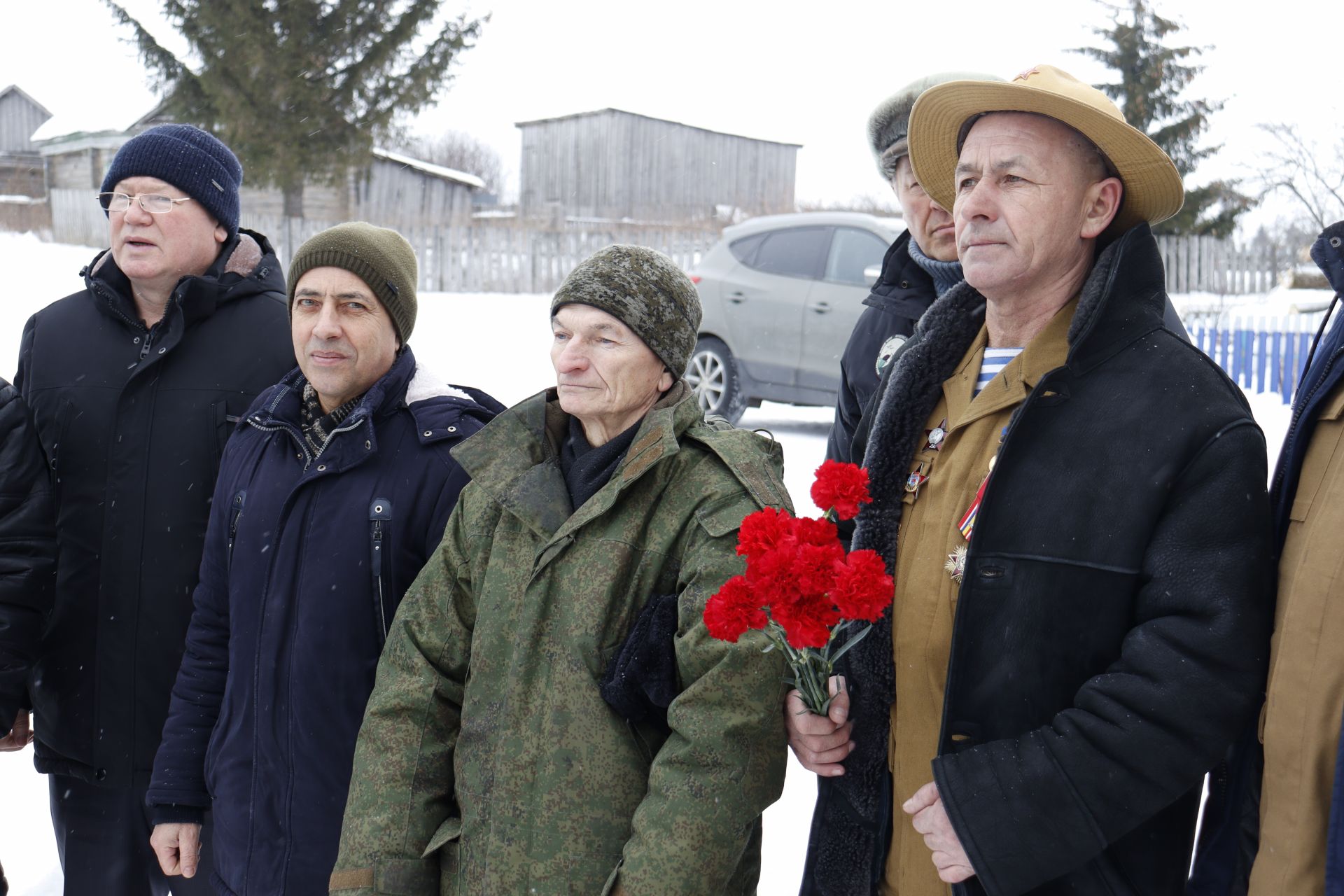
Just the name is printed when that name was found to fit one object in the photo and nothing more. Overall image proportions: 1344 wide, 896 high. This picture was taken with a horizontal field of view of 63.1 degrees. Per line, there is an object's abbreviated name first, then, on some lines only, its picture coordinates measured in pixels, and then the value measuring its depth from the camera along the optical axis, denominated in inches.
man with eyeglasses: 113.7
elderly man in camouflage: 74.0
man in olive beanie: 94.1
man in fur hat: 118.5
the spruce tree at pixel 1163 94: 899.4
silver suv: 359.6
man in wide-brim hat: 64.7
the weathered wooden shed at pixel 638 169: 1419.8
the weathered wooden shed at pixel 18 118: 1893.5
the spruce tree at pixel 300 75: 713.0
